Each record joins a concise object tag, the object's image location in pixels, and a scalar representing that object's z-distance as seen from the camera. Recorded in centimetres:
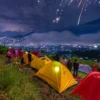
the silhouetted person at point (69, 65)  1013
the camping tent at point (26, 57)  1140
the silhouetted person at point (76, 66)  994
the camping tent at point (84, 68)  1182
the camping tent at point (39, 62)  954
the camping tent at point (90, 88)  255
